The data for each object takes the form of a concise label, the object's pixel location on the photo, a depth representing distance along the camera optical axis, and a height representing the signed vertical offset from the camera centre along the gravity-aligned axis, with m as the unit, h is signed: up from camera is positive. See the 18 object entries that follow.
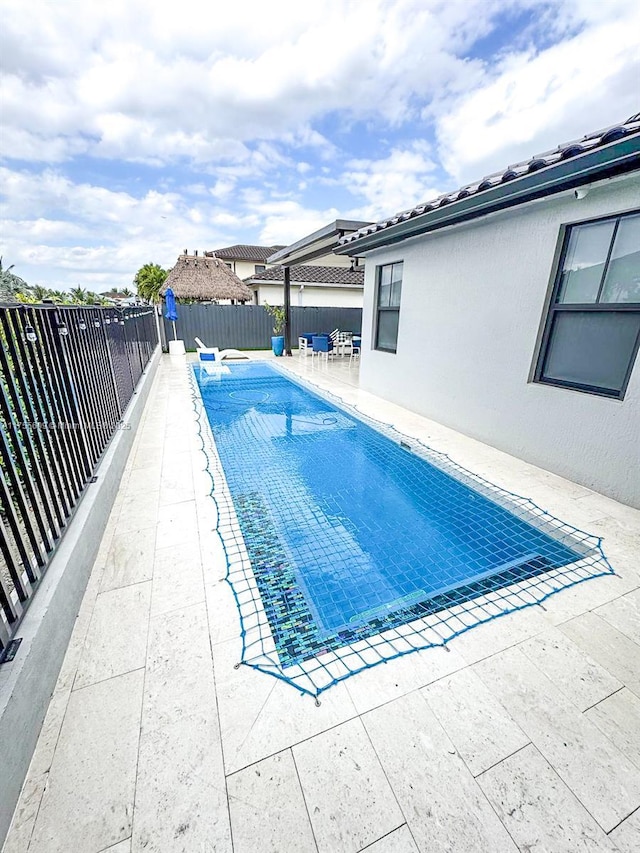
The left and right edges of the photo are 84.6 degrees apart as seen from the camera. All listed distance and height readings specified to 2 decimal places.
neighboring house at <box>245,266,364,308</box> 20.16 +1.46
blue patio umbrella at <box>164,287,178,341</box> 12.81 +0.14
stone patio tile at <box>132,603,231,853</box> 1.23 -1.75
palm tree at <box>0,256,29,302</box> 7.41 +0.66
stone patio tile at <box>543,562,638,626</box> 2.23 -1.80
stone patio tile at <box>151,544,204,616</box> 2.24 -1.76
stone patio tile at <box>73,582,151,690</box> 1.81 -1.75
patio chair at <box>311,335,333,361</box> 12.24 -1.08
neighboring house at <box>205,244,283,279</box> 31.38 +4.42
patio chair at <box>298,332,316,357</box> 13.05 -1.18
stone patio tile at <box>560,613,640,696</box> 1.86 -1.80
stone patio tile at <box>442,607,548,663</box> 1.98 -1.81
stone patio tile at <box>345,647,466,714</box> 1.71 -1.79
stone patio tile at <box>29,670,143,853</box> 1.22 -1.74
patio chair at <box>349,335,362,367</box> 12.56 -1.16
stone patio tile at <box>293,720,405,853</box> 1.25 -1.76
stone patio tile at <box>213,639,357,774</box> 1.50 -1.76
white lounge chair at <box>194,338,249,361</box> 12.00 -1.41
